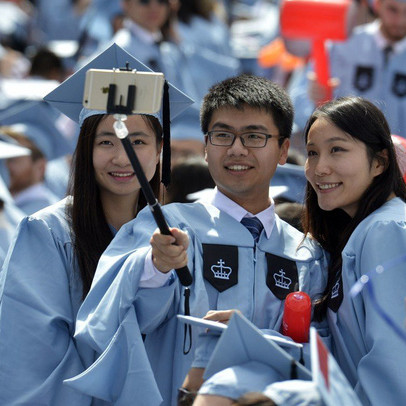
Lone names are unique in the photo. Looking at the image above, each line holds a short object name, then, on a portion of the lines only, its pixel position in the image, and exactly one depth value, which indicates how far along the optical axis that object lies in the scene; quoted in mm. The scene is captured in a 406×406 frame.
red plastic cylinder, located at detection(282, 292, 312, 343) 6906
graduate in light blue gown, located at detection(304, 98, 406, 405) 6797
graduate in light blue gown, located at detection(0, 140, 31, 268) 10445
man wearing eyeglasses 6789
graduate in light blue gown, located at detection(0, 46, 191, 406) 7465
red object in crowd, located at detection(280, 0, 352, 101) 12297
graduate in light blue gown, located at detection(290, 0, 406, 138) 13570
